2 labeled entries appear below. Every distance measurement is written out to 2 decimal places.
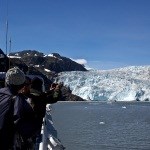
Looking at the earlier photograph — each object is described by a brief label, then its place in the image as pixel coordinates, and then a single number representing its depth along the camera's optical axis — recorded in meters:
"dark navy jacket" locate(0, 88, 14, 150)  2.63
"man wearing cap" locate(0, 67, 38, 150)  2.65
